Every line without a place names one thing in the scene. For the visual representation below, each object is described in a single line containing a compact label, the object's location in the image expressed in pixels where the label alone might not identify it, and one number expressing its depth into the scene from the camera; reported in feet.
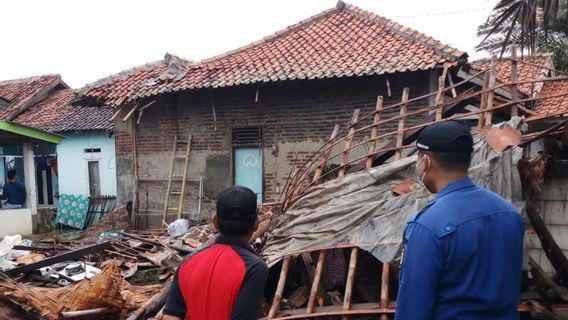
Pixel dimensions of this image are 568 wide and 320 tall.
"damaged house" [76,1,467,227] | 29.99
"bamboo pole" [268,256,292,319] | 14.06
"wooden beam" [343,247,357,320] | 13.34
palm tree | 14.50
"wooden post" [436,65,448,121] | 17.14
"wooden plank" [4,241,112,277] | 21.20
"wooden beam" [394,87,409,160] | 16.94
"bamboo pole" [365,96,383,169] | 17.42
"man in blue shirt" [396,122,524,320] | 5.24
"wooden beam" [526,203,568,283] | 12.73
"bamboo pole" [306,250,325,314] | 13.75
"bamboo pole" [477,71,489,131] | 15.43
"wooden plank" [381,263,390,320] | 12.91
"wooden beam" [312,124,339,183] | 18.45
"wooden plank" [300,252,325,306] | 15.90
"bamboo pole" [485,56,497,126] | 15.34
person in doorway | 38.27
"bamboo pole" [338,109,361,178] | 17.81
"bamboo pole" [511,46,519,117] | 15.08
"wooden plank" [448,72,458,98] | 28.56
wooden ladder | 37.50
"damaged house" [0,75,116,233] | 53.26
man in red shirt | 6.26
